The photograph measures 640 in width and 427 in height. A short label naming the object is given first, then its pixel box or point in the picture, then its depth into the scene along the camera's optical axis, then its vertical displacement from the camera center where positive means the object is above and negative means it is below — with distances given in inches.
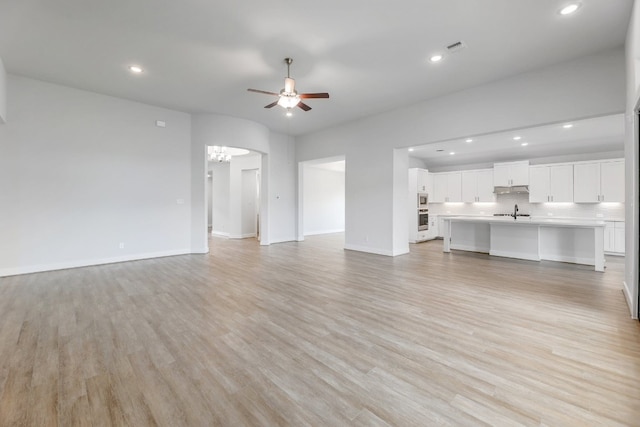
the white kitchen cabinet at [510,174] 313.6 +45.0
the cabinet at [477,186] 344.8 +33.3
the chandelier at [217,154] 360.5 +79.9
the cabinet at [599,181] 264.8 +29.9
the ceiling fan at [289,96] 150.2 +67.5
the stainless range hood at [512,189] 318.3 +26.0
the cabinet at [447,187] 369.4 +34.0
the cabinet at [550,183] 291.0 +30.9
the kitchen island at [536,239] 205.0 -25.4
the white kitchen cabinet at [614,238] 257.8 -27.9
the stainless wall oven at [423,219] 353.7 -11.7
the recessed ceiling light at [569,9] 114.7 +89.8
